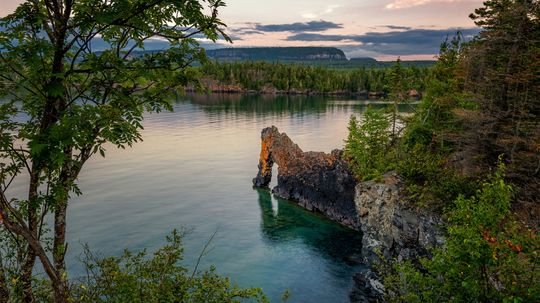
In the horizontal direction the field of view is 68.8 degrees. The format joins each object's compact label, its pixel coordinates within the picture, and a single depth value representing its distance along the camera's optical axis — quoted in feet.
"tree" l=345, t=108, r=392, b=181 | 143.43
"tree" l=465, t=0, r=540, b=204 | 86.89
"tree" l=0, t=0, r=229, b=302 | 25.61
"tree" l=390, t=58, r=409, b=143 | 152.25
